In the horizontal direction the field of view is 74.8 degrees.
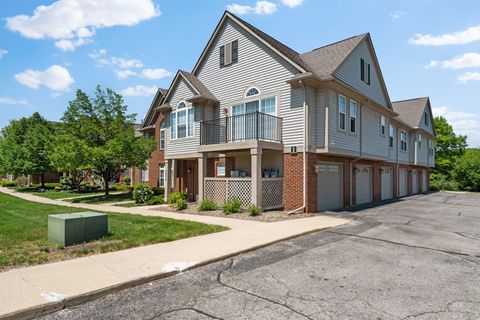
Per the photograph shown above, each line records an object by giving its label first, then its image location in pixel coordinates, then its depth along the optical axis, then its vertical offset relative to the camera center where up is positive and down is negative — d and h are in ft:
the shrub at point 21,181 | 137.59 -5.95
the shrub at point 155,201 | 62.34 -6.66
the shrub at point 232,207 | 45.54 -5.69
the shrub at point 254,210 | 42.60 -5.80
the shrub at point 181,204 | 51.52 -6.03
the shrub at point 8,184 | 137.53 -7.31
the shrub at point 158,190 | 79.23 -5.72
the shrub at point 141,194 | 63.16 -5.29
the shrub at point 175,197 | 60.18 -5.60
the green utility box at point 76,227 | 25.61 -5.11
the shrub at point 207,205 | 49.39 -5.98
